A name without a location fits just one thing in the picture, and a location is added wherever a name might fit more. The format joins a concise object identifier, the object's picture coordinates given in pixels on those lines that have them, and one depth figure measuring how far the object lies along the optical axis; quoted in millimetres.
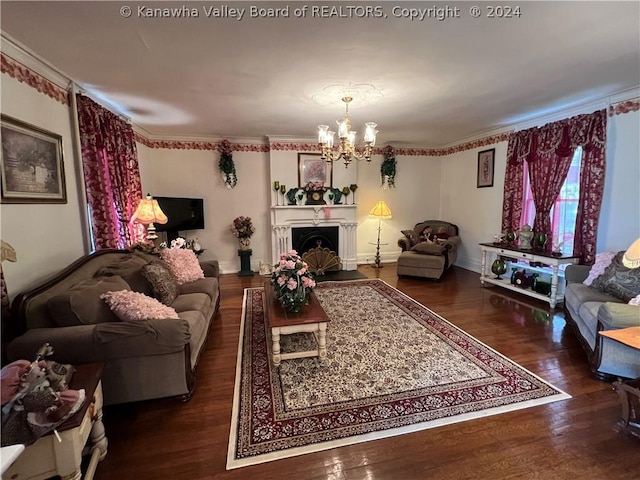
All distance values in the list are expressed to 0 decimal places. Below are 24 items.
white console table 3830
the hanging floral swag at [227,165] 5504
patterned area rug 1893
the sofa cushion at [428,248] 5324
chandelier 3195
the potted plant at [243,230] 5653
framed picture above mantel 5845
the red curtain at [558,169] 3668
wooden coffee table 2514
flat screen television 4781
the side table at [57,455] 1328
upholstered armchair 5219
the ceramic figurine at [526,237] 4379
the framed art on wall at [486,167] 5328
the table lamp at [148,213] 3635
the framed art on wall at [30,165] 2129
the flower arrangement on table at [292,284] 2670
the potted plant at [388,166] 6297
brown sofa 1870
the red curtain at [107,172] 3047
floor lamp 6047
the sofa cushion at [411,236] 5875
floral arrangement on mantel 5816
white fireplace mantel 5809
